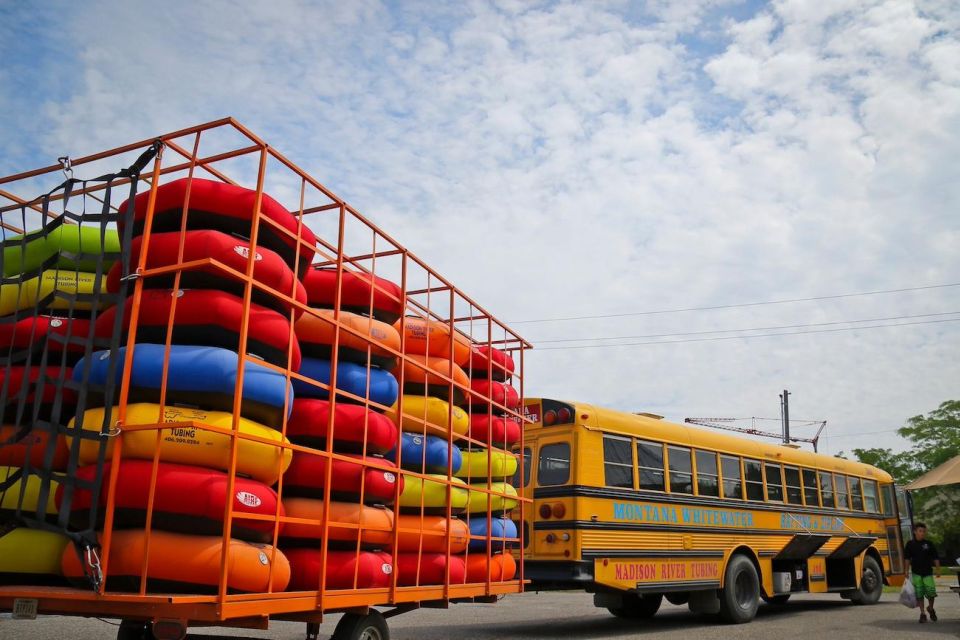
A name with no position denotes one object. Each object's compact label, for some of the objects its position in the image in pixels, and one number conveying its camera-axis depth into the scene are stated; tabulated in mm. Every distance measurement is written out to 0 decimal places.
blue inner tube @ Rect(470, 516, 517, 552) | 7066
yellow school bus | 9109
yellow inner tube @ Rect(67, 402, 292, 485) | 4188
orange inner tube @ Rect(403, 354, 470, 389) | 6320
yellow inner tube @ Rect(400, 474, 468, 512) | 5984
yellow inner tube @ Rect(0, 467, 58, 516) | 4602
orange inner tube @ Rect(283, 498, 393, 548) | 4977
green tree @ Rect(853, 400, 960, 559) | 35031
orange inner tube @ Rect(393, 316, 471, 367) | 6594
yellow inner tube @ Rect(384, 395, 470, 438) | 6223
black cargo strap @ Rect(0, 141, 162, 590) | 4223
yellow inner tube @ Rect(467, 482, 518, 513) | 6980
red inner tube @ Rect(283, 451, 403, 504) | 5055
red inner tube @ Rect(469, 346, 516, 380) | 7575
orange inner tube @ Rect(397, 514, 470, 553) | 5867
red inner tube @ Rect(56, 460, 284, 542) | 4125
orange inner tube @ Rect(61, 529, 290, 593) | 4086
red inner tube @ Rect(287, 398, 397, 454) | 5160
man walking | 11539
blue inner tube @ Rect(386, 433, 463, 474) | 6090
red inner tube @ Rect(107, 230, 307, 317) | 4520
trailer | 4156
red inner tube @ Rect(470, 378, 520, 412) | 7489
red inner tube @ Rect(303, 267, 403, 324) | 5965
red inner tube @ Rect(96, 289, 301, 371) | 4465
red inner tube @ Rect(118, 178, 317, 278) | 4766
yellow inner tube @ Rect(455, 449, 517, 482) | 7038
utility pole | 39812
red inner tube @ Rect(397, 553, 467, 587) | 5875
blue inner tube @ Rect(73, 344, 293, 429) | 4328
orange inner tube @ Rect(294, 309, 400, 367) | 5586
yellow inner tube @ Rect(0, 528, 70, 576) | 4461
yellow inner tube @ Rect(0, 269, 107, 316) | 4980
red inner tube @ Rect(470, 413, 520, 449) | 7426
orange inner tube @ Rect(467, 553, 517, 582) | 6773
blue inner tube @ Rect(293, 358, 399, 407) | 5488
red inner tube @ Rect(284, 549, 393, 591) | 4977
